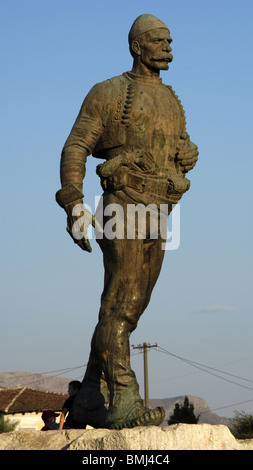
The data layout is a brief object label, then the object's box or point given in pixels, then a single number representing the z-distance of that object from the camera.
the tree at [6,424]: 38.47
